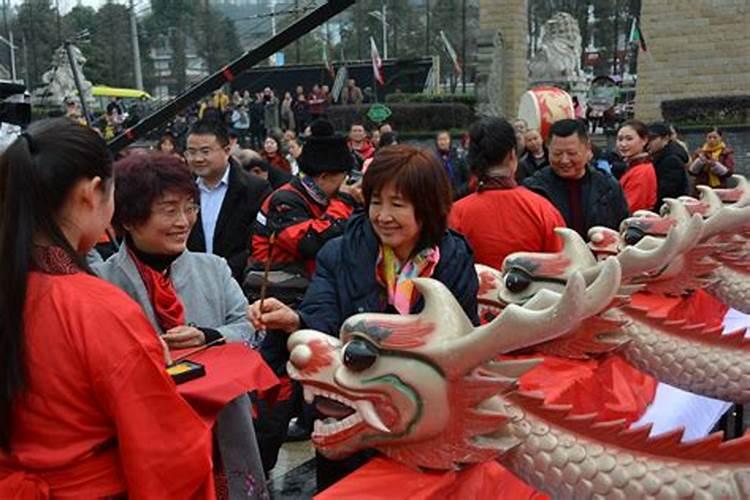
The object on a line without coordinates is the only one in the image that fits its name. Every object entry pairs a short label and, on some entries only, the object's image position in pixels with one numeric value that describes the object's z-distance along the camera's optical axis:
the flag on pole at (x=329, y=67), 27.64
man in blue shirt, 4.04
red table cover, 1.83
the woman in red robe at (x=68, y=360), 1.52
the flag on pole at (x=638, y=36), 18.16
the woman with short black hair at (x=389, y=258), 2.22
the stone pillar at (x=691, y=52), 17.58
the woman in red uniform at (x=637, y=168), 5.58
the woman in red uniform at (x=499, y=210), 3.40
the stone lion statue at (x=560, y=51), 19.56
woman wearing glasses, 2.19
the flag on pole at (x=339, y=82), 25.73
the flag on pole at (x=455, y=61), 26.95
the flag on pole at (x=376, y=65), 22.82
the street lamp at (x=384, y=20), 37.53
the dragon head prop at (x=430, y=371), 1.68
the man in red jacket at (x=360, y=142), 9.33
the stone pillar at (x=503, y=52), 21.25
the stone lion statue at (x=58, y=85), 22.69
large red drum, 8.78
